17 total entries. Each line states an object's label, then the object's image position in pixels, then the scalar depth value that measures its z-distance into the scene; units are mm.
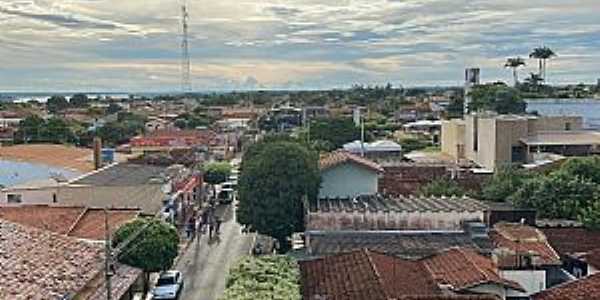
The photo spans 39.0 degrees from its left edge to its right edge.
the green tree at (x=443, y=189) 37125
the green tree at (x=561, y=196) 30453
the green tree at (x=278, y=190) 29531
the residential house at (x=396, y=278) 19203
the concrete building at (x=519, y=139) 47344
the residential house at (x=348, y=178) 32531
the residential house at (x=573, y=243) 22938
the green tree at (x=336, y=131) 65312
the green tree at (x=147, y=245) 25391
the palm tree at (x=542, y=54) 82438
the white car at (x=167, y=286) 25742
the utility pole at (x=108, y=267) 18891
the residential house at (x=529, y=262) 21703
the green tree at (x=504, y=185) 34375
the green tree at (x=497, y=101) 68000
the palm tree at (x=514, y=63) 86762
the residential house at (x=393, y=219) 26172
